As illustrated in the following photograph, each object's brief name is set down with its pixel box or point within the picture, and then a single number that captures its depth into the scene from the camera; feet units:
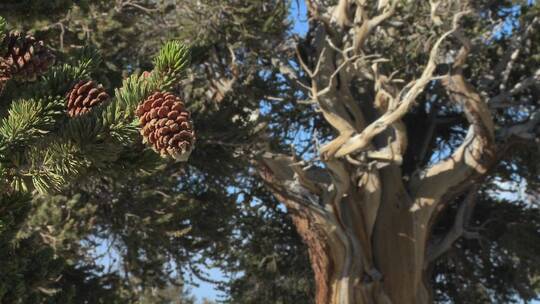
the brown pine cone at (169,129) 16.66
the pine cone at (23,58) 21.17
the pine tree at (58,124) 18.32
